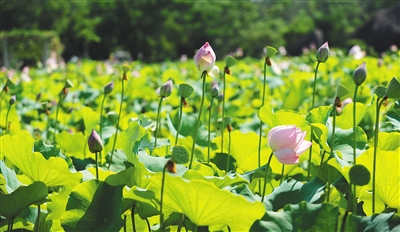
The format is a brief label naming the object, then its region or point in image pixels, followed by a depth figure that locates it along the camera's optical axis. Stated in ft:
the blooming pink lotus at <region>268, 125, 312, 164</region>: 13.48
